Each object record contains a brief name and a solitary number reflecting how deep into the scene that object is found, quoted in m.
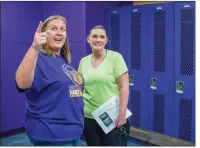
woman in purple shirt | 1.21
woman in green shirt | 1.98
